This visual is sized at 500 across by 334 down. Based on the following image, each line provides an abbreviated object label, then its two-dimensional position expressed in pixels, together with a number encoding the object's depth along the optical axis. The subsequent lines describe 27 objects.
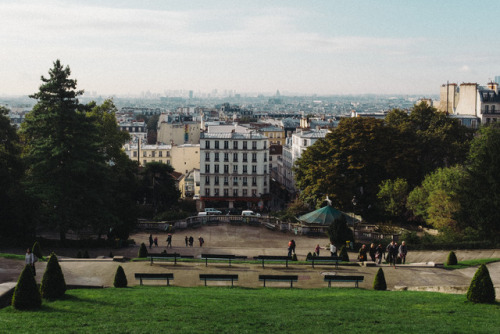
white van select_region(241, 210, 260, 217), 69.31
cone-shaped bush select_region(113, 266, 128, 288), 25.66
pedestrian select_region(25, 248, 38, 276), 26.08
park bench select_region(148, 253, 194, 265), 33.37
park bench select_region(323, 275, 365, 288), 27.23
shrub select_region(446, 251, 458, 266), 33.28
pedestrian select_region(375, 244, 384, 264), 35.00
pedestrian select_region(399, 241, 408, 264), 34.72
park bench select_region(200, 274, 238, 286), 26.95
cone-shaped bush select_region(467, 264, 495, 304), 21.19
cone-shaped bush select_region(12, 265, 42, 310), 19.27
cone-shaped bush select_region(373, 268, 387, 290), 26.97
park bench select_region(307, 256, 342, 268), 33.22
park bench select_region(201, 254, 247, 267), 33.50
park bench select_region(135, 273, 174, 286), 26.71
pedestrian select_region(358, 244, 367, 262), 35.23
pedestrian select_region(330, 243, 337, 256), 40.14
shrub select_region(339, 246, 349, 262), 36.66
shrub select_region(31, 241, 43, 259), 33.16
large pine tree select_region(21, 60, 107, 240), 43.00
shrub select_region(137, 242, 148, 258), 37.12
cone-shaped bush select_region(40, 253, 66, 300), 21.20
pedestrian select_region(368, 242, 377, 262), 35.84
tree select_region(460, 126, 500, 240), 41.50
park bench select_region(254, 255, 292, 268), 33.00
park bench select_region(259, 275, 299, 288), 26.97
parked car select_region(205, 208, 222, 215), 71.74
